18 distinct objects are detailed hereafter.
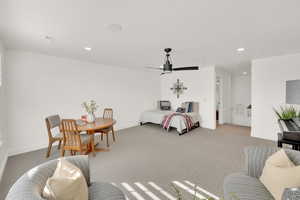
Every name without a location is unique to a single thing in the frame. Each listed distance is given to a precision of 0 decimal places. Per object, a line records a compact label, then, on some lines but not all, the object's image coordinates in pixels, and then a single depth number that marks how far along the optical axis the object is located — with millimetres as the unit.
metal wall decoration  6242
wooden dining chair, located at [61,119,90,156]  2604
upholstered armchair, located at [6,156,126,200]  881
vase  3307
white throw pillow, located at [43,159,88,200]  972
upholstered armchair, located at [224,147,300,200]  1251
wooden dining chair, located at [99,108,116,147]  4239
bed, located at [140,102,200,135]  4682
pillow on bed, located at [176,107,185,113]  5703
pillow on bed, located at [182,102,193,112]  5633
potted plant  3193
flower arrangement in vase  3309
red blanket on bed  4852
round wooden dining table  2783
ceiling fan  3084
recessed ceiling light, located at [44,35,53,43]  2516
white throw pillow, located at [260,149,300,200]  1214
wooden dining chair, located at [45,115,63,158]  2893
